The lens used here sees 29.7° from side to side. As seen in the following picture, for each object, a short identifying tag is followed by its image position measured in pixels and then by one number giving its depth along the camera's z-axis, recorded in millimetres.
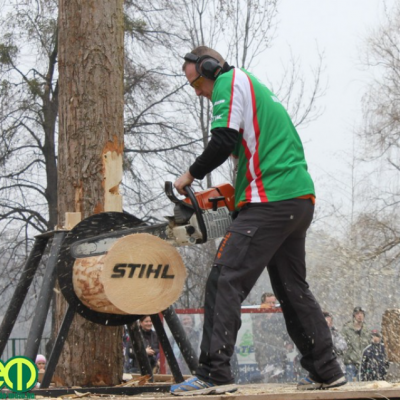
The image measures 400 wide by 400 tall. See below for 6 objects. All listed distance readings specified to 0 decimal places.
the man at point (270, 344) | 9758
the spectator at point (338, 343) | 9586
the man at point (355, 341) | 9578
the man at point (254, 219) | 4031
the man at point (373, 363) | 9389
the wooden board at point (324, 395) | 3564
